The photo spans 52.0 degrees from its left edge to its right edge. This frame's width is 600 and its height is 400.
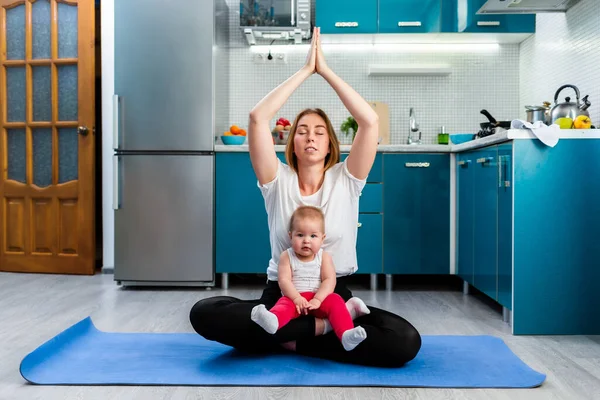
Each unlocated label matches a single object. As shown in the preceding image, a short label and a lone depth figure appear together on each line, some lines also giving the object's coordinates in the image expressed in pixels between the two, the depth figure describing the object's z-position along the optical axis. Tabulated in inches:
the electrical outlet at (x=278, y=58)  174.9
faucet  168.7
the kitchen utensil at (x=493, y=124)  139.8
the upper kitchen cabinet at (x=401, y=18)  158.6
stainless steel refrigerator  149.3
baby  78.8
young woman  81.0
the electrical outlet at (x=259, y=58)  174.9
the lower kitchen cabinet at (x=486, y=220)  108.5
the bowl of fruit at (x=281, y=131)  159.5
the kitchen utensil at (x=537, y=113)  118.2
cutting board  170.7
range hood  130.8
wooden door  177.2
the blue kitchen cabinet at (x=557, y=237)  102.8
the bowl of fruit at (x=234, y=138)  153.8
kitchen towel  101.6
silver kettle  113.7
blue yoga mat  74.2
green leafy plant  164.6
